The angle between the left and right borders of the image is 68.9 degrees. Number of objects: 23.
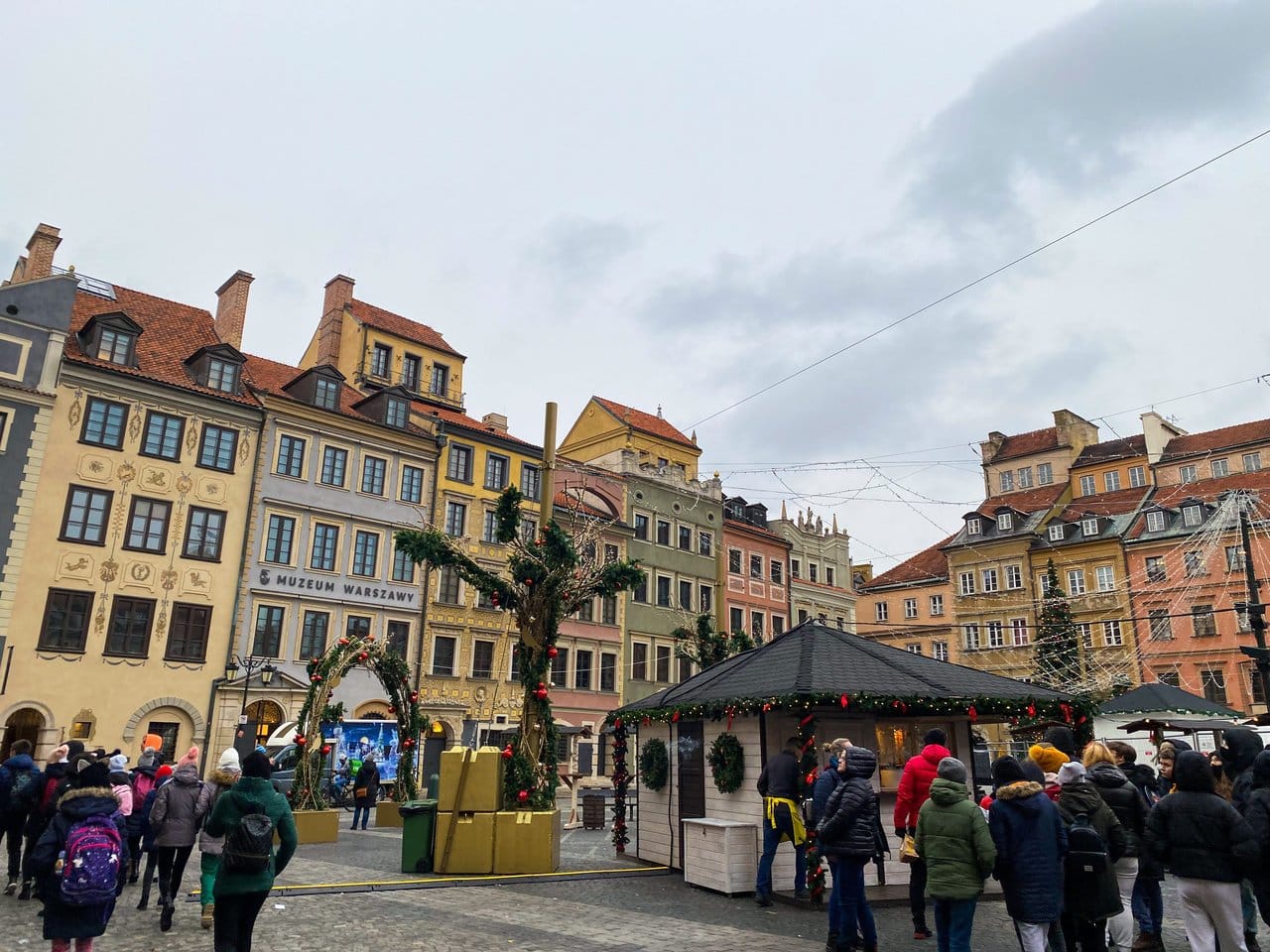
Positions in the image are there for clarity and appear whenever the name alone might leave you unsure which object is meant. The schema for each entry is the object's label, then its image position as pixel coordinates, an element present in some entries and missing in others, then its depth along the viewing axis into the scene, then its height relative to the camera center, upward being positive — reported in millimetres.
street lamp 27462 +2221
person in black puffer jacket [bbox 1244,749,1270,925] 6801 -377
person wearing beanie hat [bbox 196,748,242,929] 8469 -981
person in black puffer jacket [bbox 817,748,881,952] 8453 -754
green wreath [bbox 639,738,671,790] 14727 -208
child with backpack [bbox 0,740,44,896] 10594 -624
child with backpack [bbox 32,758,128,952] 6352 -882
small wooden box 11971 -1299
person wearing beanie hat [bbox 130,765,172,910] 10109 -961
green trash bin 13594 -1257
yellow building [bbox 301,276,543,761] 35562 +10557
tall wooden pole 15273 +4589
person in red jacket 9266 -374
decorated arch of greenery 18750 +786
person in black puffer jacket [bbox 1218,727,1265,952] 8258 +49
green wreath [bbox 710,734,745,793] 12867 -139
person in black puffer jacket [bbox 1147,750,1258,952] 6809 -636
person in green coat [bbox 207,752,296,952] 6668 -762
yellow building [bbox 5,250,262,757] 27000 +6072
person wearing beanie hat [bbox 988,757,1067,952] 6715 -670
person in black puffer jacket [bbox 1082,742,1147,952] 7977 -463
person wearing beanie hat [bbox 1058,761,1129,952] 6996 -782
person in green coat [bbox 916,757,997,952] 6898 -702
